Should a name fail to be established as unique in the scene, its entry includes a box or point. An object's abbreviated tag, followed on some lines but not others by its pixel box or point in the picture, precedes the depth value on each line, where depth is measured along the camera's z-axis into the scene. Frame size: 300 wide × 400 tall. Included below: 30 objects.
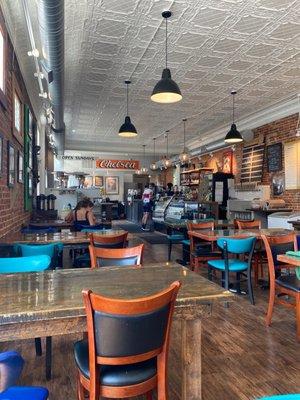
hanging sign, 17.53
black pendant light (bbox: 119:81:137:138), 6.65
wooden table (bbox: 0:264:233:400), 1.47
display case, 10.17
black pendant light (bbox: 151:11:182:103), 4.22
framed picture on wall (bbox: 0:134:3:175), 3.71
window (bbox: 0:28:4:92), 3.80
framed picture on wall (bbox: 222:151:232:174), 11.02
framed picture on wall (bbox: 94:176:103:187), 19.47
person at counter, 12.81
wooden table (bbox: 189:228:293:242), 4.36
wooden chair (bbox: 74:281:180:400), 1.39
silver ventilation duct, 3.29
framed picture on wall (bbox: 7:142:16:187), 4.21
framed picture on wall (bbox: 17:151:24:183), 5.15
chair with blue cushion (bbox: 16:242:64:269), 3.30
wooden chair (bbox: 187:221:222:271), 4.91
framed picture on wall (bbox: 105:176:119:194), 19.83
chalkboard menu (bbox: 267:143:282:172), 8.44
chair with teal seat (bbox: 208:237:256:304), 3.90
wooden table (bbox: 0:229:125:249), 3.85
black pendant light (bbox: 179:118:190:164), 10.55
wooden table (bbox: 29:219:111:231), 6.02
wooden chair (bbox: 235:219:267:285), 4.90
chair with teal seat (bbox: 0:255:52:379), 2.42
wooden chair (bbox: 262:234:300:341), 3.18
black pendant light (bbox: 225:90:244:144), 7.34
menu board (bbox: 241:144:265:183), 9.25
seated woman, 6.08
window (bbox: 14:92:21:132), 4.98
